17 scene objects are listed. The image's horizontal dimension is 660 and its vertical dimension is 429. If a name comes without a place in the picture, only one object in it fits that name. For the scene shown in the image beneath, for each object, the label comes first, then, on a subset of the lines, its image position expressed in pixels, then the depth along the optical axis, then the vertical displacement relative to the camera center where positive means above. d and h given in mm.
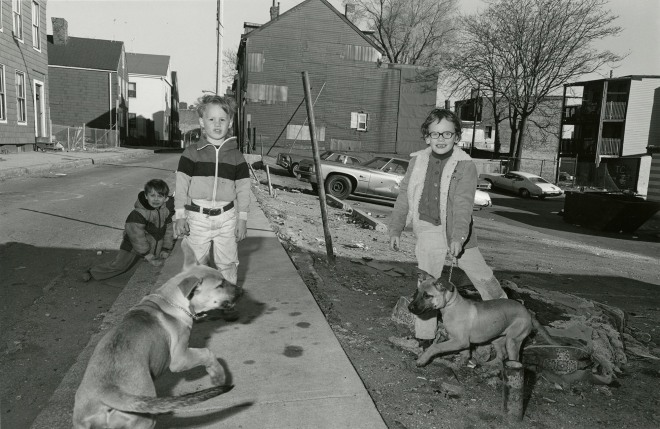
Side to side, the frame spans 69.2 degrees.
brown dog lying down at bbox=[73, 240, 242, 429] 2047 -1044
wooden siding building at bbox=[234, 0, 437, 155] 32125 +4159
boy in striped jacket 3760 -379
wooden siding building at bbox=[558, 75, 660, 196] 34469 +2297
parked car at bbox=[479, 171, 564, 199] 26328 -1687
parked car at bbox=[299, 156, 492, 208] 15648 -1038
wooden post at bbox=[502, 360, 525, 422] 2684 -1318
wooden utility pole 15367 +3118
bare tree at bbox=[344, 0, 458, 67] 49688 +12750
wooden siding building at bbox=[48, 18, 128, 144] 39750 +4488
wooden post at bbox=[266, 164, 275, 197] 13679 -1388
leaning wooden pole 6039 -288
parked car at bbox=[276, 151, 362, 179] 17016 -541
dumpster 13938 -1538
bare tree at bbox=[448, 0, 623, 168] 32000 +7152
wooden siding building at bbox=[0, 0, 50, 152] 18750 +2393
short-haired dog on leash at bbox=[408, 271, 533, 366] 3229 -1132
